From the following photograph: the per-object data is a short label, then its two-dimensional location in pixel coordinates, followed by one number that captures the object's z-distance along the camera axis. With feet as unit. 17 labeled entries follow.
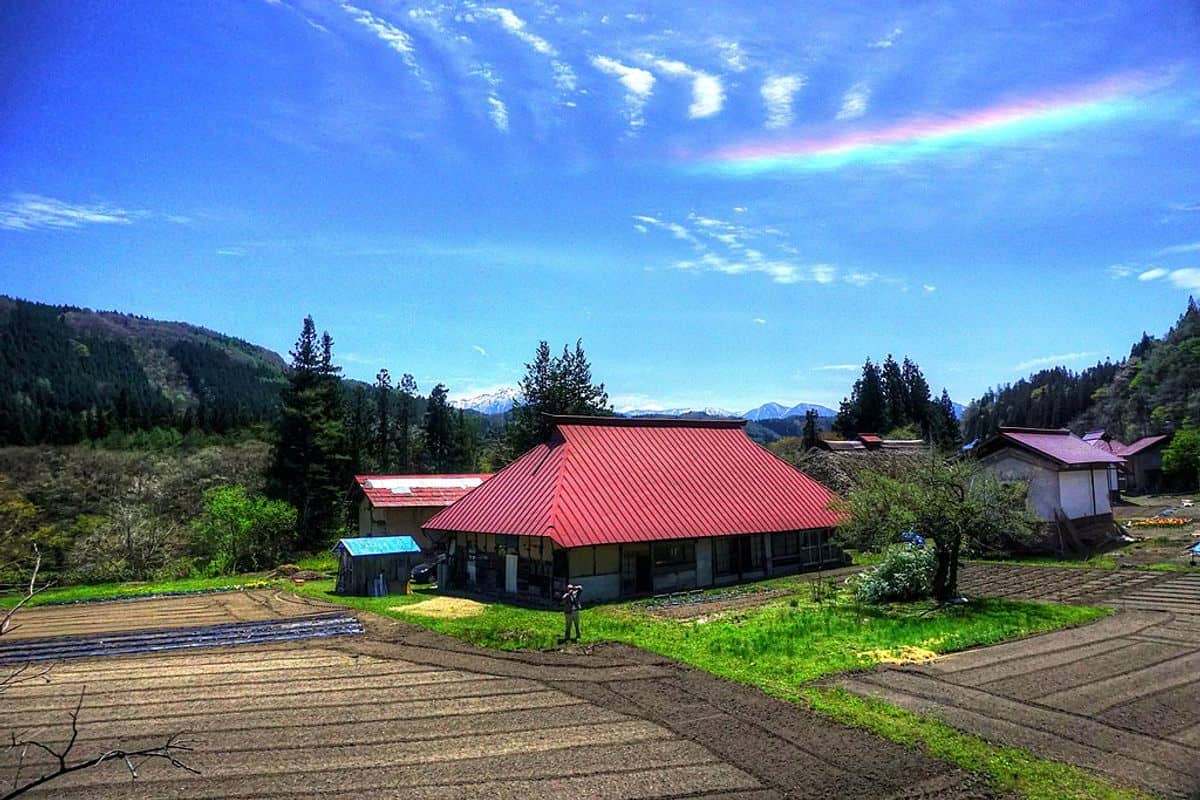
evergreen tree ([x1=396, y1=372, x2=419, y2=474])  237.86
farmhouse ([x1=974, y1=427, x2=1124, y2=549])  101.04
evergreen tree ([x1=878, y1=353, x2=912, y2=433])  270.57
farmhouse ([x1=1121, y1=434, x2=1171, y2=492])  208.23
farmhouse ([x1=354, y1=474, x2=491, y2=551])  117.39
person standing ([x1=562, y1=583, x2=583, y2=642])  57.47
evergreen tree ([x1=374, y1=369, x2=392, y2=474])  225.35
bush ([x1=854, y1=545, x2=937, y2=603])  72.18
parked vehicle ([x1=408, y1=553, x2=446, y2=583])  94.32
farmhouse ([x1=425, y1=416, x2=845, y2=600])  79.46
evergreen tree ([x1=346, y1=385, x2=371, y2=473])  176.55
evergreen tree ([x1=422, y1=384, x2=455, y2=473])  248.93
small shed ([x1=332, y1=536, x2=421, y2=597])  88.79
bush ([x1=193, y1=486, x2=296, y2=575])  124.77
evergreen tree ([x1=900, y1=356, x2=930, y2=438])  280.25
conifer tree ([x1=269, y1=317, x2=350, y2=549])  151.23
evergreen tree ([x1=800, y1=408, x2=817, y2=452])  245.80
